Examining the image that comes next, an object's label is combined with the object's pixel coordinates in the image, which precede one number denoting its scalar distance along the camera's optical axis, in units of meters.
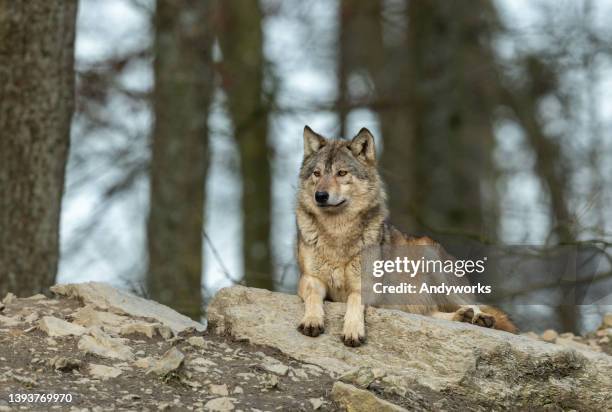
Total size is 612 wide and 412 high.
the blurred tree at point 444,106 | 29.80
